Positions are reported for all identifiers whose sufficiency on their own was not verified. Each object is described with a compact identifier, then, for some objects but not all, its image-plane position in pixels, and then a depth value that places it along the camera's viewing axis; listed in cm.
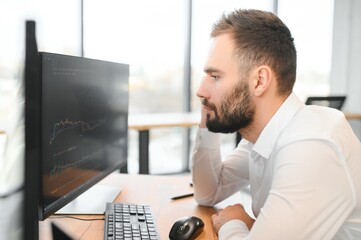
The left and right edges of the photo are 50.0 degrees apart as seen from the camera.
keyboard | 93
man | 78
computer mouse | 96
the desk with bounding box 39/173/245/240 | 102
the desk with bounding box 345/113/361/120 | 395
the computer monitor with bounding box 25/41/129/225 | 86
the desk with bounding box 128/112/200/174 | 285
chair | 343
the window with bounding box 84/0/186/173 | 377
